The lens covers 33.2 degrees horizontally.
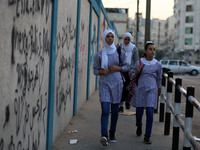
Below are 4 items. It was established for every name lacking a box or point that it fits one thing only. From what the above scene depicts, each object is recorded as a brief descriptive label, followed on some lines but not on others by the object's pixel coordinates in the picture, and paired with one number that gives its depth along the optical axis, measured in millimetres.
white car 30500
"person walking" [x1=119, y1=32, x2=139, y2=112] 7382
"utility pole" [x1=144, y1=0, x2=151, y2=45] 13859
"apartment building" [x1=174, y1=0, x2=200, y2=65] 66938
